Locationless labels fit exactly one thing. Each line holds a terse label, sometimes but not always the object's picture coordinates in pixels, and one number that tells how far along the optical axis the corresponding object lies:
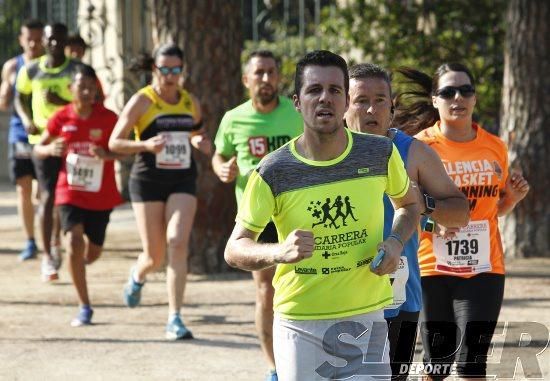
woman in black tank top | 17.05
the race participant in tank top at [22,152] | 24.94
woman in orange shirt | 11.74
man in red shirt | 18.10
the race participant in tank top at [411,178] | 10.22
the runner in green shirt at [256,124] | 15.23
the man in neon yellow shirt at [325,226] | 8.80
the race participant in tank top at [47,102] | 22.22
